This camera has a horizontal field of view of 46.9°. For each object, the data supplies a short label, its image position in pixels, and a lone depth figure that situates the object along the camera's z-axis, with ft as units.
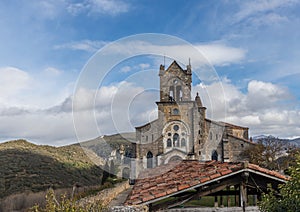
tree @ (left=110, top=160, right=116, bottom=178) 114.73
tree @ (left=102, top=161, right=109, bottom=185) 110.24
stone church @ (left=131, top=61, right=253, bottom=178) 132.57
